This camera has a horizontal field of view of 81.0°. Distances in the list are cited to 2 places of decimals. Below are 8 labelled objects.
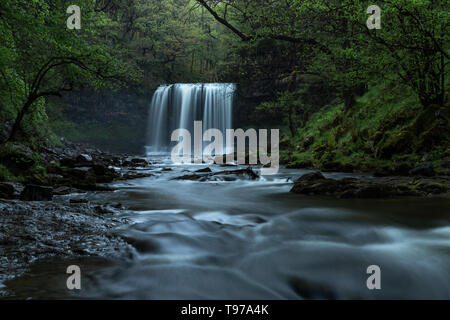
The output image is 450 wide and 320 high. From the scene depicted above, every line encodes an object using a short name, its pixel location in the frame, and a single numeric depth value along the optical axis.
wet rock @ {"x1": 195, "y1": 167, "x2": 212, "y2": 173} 10.49
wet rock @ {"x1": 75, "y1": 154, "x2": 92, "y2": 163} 9.91
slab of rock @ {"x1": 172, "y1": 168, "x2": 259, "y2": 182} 8.99
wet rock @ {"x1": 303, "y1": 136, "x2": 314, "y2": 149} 14.45
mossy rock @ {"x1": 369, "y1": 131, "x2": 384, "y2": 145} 9.37
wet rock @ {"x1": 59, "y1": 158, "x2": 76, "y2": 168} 8.93
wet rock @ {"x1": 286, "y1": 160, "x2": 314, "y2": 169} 11.90
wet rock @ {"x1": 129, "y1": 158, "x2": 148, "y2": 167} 14.44
